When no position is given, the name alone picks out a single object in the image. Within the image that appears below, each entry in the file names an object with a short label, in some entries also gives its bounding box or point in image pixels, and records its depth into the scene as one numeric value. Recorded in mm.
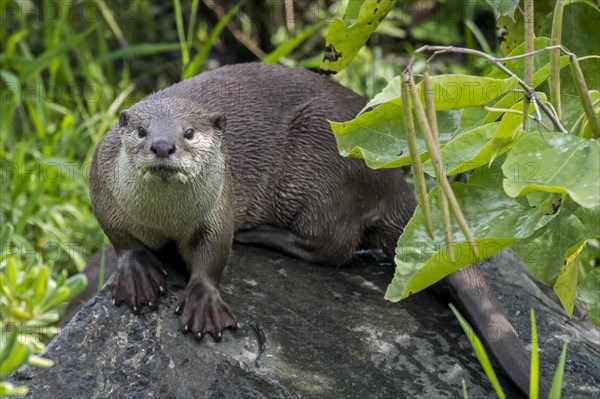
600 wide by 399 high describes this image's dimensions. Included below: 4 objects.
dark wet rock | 4047
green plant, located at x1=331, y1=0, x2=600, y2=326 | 3346
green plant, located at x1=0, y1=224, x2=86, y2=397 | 3148
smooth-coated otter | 4367
